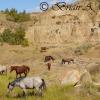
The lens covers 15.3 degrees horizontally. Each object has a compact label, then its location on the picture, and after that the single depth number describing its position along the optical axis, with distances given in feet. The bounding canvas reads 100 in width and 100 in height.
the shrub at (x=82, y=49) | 120.93
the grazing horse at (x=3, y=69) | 79.05
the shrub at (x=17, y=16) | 227.61
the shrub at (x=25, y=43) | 154.12
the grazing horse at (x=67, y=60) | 95.33
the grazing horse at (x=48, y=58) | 104.88
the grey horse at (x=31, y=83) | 46.29
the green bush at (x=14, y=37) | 161.68
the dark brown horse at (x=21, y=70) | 72.35
